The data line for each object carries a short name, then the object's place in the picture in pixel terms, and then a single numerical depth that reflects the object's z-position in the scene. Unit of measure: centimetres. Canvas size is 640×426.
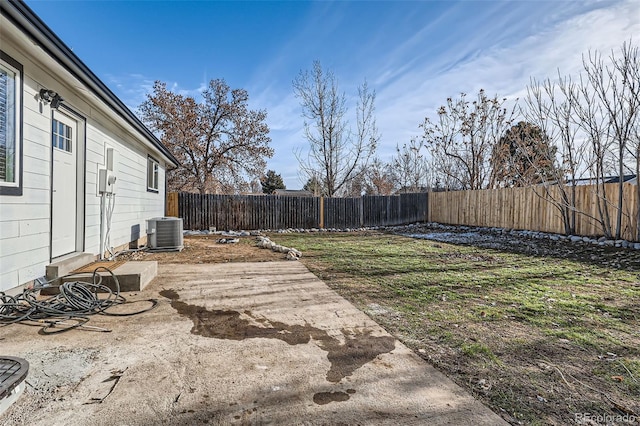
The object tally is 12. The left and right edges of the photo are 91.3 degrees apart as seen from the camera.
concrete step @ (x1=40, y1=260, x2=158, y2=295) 350
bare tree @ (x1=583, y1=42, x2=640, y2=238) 756
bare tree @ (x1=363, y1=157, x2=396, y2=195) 2548
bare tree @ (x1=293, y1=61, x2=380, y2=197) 1716
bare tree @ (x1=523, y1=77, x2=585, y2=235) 901
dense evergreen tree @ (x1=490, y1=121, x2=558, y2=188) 1386
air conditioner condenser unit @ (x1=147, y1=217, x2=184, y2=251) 694
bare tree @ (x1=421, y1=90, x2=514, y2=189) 1546
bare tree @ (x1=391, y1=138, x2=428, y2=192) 2489
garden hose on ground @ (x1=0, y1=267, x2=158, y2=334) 271
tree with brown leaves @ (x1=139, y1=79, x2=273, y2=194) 1873
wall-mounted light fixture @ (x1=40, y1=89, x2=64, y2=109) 350
